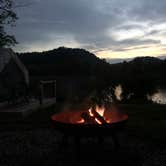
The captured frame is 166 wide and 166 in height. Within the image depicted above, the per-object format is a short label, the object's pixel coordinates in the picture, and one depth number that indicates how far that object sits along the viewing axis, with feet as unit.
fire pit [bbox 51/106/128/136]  10.12
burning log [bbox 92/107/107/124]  10.67
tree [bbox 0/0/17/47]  28.50
